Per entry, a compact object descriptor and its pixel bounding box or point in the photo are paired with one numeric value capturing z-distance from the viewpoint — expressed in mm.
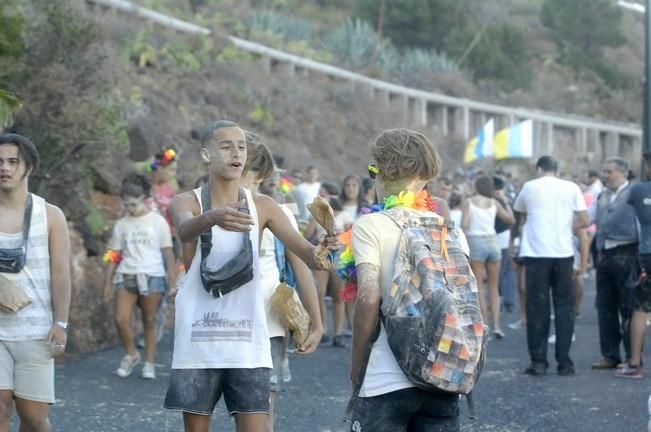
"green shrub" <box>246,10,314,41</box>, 37550
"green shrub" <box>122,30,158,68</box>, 23672
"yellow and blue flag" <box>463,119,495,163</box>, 29156
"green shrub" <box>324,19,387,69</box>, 41938
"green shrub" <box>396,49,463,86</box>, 45625
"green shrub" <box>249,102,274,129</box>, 27797
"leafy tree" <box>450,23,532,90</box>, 56438
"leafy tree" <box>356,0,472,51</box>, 54344
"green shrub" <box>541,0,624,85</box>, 63281
